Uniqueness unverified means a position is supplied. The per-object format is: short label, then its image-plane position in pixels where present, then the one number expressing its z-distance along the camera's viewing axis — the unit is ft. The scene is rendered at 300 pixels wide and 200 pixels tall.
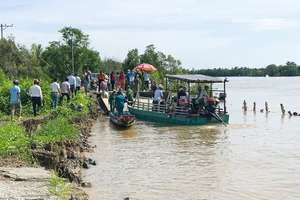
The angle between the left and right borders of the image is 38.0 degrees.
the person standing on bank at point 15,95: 50.42
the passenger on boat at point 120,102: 66.23
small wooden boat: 65.42
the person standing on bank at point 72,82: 73.98
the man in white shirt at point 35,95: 54.51
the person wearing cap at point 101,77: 93.16
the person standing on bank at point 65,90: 65.57
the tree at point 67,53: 170.09
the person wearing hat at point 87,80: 91.98
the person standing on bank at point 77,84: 77.41
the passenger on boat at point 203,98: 67.69
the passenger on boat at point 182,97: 70.49
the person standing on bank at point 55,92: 60.44
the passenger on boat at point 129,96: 86.28
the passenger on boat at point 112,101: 78.84
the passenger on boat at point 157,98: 76.43
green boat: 69.10
